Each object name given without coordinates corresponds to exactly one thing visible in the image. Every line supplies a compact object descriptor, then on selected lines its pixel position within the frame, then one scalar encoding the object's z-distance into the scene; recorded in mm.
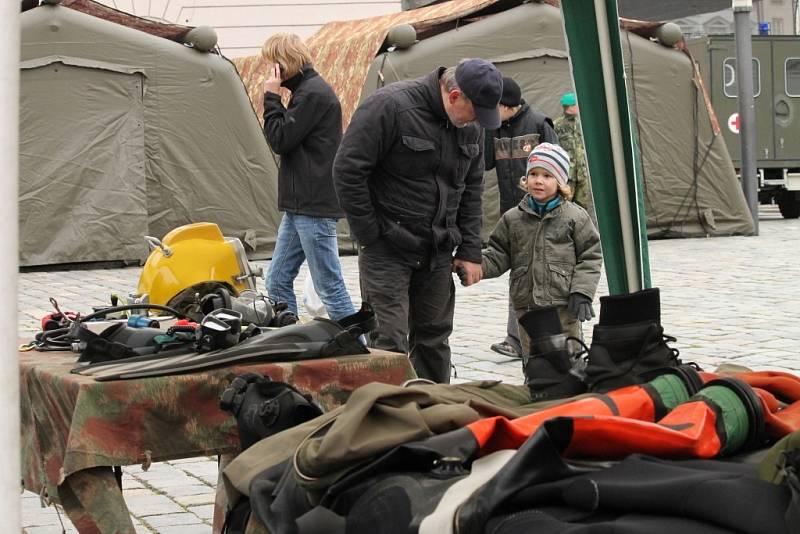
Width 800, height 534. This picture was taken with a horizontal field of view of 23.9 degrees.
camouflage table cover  5026
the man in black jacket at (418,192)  8272
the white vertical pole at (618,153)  4266
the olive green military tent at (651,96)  21827
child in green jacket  9698
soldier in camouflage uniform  17439
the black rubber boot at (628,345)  4070
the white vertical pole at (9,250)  3205
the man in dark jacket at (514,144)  12599
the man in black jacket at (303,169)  10665
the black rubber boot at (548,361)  4222
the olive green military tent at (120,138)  19749
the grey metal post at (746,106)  25153
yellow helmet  7167
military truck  29596
